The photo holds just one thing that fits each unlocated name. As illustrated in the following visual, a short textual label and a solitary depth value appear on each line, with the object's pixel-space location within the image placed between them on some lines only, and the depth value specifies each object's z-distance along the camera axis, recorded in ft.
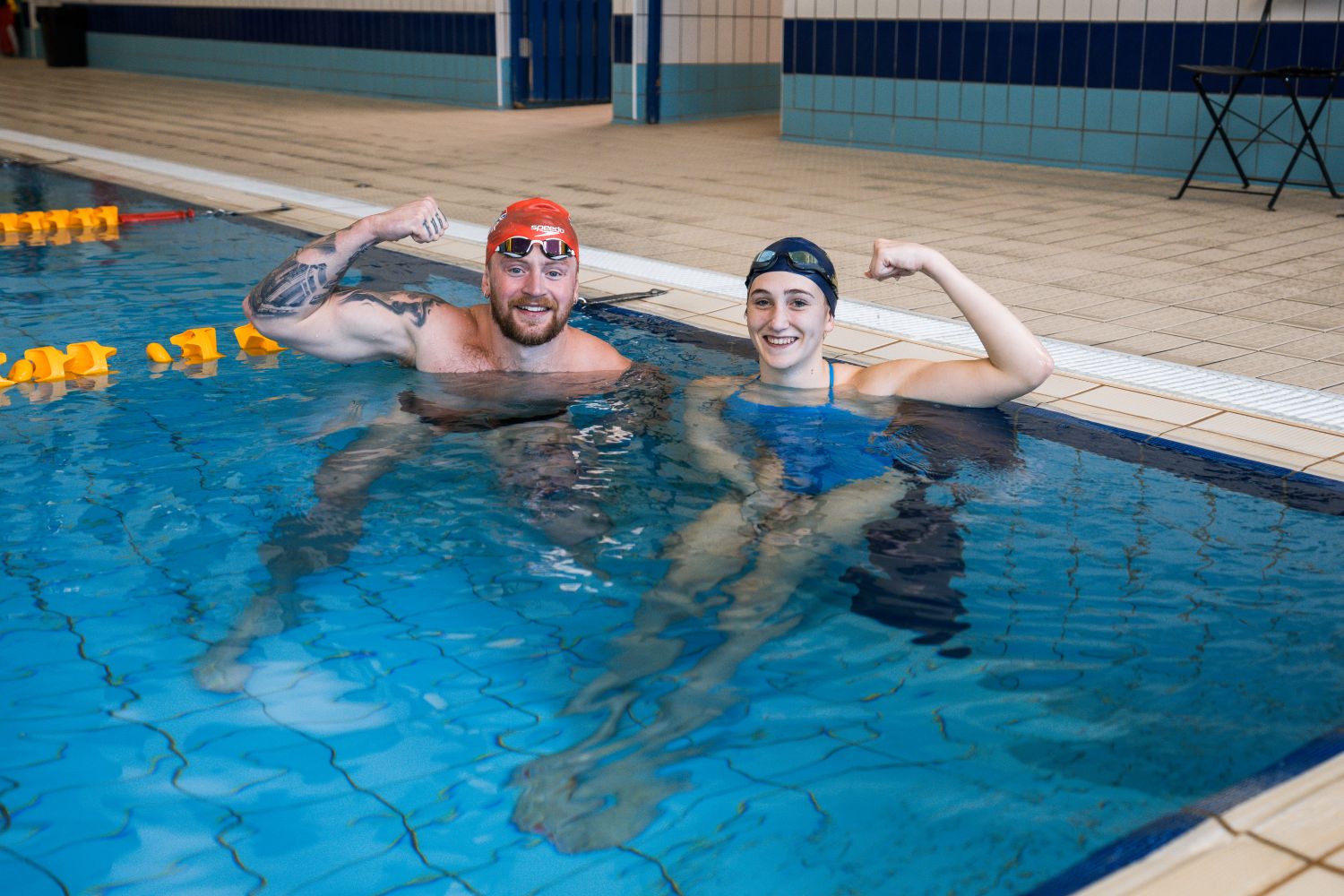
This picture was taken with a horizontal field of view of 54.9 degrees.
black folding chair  23.32
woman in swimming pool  6.96
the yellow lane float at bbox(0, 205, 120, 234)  24.36
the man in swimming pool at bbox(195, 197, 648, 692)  10.36
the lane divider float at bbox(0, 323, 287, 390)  14.40
